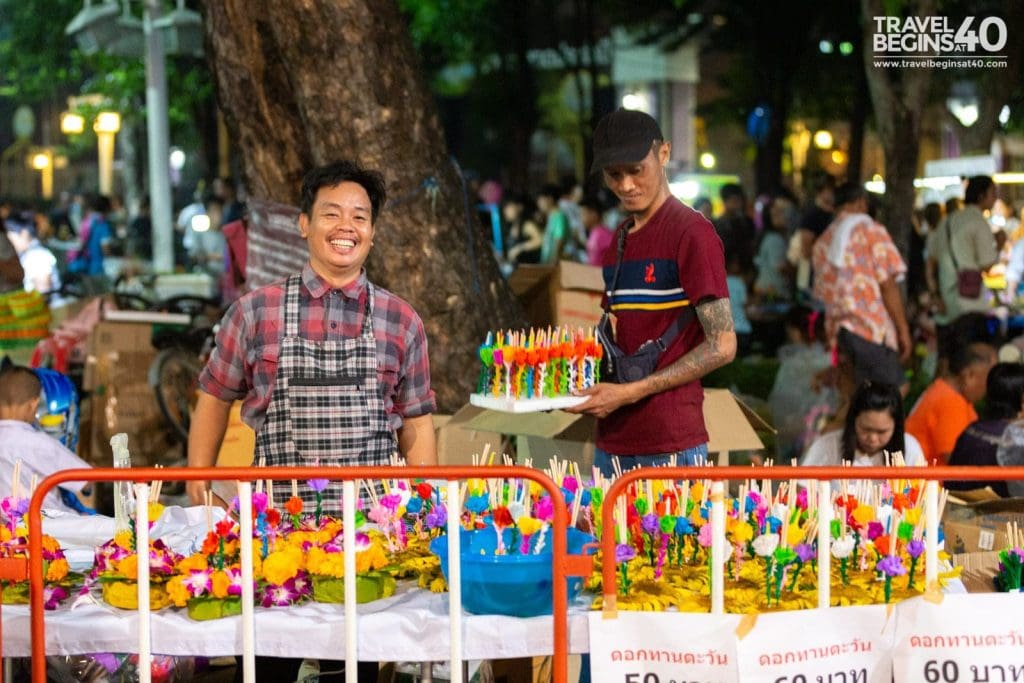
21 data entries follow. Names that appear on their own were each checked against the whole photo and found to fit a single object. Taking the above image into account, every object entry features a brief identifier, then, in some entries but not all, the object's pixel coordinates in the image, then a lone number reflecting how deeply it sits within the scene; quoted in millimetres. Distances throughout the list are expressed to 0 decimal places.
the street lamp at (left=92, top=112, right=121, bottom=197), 35156
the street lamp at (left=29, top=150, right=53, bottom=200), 54931
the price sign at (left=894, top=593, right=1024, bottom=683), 4070
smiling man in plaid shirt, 4828
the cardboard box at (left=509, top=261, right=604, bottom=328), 9109
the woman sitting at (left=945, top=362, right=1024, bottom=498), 7254
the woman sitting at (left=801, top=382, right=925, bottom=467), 7008
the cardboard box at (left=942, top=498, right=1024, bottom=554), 6047
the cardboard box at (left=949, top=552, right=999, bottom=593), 4805
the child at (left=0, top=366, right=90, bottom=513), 6742
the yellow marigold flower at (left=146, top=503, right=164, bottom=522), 4438
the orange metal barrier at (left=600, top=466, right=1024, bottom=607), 4047
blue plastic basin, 4047
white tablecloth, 4074
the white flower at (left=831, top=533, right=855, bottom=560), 4203
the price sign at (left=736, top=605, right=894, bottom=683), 3992
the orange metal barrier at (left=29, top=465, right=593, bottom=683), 4020
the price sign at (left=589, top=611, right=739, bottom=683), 4000
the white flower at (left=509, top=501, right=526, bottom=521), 4355
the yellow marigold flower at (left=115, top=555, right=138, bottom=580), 4195
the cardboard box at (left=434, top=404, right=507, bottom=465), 7391
